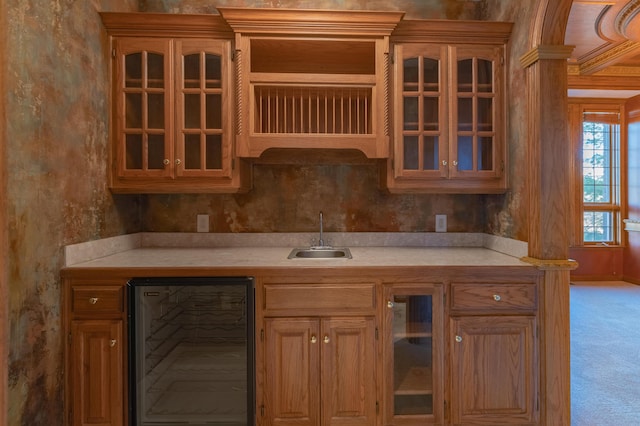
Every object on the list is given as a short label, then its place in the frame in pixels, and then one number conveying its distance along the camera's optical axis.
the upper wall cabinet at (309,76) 2.08
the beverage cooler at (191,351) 1.77
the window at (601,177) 5.38
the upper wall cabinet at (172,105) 2.12
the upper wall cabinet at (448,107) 2.16
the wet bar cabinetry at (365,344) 1.76
